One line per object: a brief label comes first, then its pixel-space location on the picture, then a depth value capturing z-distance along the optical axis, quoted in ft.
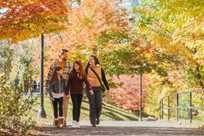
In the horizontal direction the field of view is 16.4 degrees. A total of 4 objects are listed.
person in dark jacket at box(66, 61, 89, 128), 59.72
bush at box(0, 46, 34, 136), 45.37
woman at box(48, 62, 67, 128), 59.47
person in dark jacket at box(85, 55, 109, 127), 61.05
